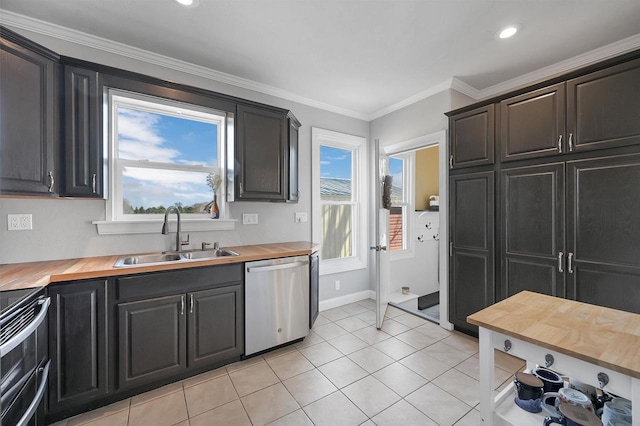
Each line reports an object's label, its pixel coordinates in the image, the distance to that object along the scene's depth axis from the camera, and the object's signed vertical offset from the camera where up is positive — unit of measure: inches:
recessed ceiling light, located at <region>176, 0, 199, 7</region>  71.5 +57.2
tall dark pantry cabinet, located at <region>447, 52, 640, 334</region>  72.9 +6.2
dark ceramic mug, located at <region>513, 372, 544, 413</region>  49.1 -34.5
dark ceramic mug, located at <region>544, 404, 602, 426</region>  41.3 -33.0
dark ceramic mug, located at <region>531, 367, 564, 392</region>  52.6 -34.4
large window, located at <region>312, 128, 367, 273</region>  142.2 +7.3
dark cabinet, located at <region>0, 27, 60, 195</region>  62.6 +24.5
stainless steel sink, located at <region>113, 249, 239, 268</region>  87.0 -15.5
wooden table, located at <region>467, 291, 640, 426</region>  35.6 -19.9
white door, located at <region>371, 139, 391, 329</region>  119.5 -15.1
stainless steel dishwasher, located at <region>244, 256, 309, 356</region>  91.8 -33.0
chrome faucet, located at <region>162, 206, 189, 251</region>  91.3 -5.7
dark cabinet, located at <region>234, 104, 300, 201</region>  102.9 +23.6
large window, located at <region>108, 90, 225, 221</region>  93.3 +21.4
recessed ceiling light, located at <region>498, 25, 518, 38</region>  82.1 +56.8
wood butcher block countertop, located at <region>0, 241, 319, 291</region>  60.3 -15.0
